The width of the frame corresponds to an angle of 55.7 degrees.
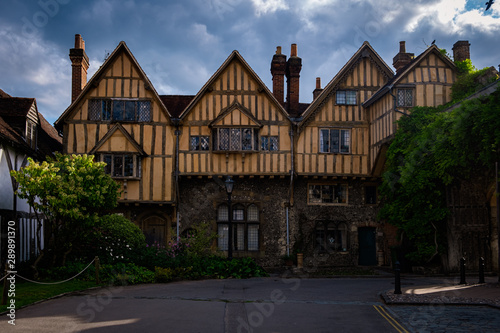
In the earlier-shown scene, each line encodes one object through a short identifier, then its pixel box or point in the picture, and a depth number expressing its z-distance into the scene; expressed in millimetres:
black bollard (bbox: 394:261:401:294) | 11995
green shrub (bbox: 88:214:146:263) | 17344
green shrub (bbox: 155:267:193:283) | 15562
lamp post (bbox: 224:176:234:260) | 17050
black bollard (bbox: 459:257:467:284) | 14203
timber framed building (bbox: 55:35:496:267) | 21453
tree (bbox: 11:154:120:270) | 14742
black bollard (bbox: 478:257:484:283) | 14086
